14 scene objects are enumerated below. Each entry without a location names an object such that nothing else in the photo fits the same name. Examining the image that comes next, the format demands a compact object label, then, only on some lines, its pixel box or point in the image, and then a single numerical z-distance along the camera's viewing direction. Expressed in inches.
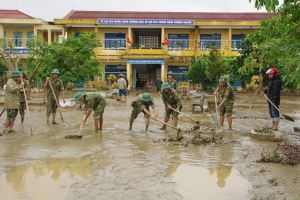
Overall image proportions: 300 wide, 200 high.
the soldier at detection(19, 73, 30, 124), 510.0
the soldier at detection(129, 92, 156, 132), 456.8
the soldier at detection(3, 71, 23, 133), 465.4
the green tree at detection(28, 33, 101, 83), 874.8
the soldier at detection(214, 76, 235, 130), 488.8
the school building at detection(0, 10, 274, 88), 1408.7
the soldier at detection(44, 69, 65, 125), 530.6
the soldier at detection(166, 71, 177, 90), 615.6
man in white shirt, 872.9
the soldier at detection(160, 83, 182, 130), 476.7
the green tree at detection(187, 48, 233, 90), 1079.8
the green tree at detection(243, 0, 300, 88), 232.4
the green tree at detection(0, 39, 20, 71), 854.5
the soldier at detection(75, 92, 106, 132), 438.8
